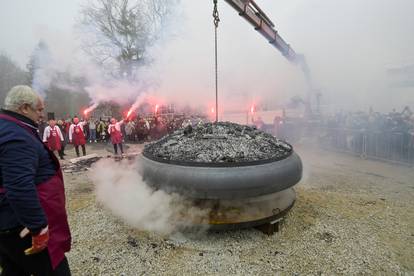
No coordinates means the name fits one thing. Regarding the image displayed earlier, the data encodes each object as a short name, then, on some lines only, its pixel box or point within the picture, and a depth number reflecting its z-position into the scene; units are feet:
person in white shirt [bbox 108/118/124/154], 34.27
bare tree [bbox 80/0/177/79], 61.00
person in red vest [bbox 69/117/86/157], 34.68
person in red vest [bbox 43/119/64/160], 29.47
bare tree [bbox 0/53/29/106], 88.48
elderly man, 5.40
